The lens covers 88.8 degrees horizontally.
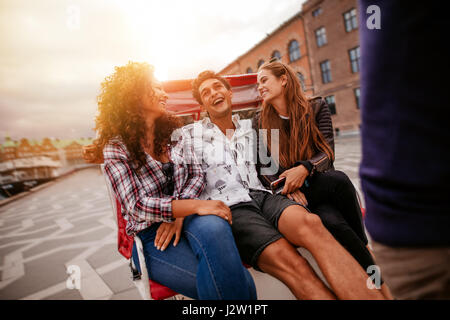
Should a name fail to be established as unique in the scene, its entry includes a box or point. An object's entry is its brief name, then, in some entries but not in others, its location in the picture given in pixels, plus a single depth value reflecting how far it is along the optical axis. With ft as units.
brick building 54.19
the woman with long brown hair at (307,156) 4.83
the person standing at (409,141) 1.58
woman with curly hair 3.61
